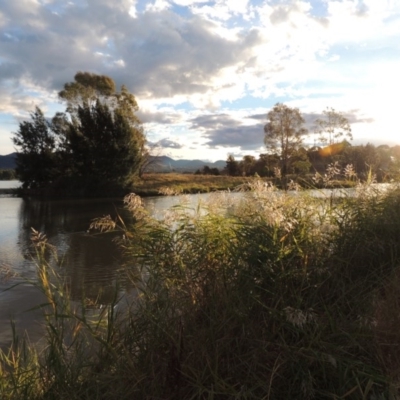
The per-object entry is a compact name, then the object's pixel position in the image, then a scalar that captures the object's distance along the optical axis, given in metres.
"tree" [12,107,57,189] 38.69
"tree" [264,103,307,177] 50.38
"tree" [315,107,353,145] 50.84
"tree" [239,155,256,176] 55.25
